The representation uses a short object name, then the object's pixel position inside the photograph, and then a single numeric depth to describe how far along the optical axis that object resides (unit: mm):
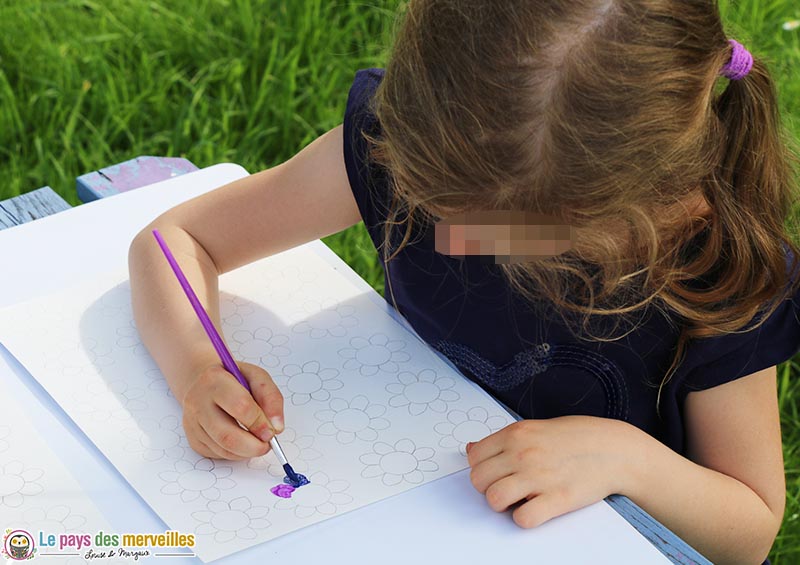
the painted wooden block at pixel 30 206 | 1339
